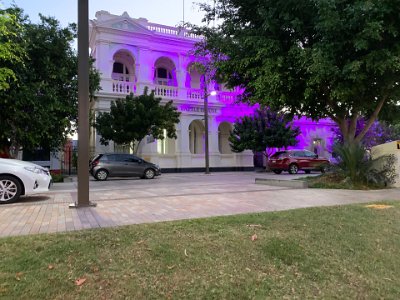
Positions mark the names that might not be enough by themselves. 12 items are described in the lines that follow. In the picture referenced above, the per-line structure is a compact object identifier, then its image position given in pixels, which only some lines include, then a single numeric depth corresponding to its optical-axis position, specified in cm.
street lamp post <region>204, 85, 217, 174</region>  2545
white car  844
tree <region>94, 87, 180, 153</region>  2242
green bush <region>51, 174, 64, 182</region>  1845
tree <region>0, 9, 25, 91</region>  789
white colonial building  2609
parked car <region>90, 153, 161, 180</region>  1991
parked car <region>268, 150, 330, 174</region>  2448
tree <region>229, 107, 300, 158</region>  2682
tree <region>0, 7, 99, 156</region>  1447
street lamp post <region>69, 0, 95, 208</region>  734
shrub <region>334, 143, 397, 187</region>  1171
